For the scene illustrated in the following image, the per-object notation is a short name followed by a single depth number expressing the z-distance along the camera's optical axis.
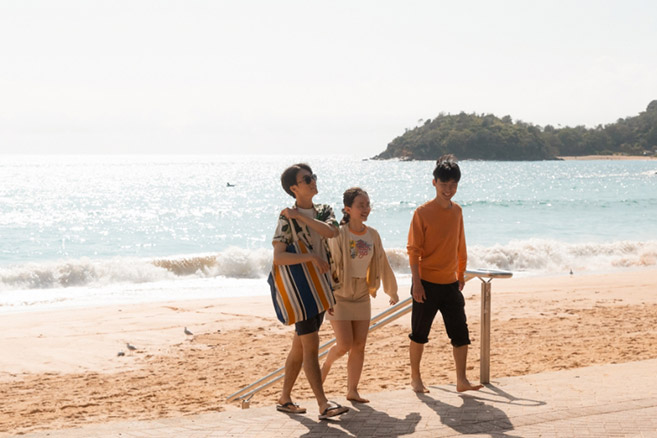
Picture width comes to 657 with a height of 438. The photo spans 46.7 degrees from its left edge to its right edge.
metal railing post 5.04
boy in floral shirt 4.24
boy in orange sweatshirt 4.89
